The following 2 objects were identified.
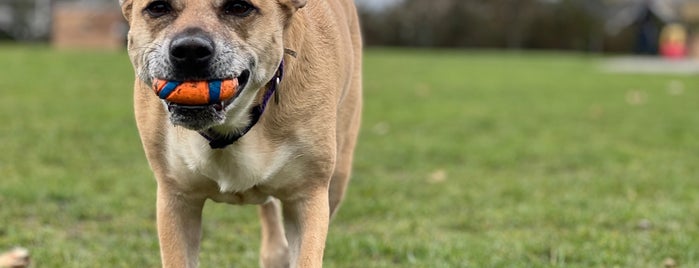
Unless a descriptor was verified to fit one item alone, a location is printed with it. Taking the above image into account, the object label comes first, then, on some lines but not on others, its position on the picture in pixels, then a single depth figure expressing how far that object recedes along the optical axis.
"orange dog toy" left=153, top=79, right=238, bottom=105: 2.74
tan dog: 2.80
